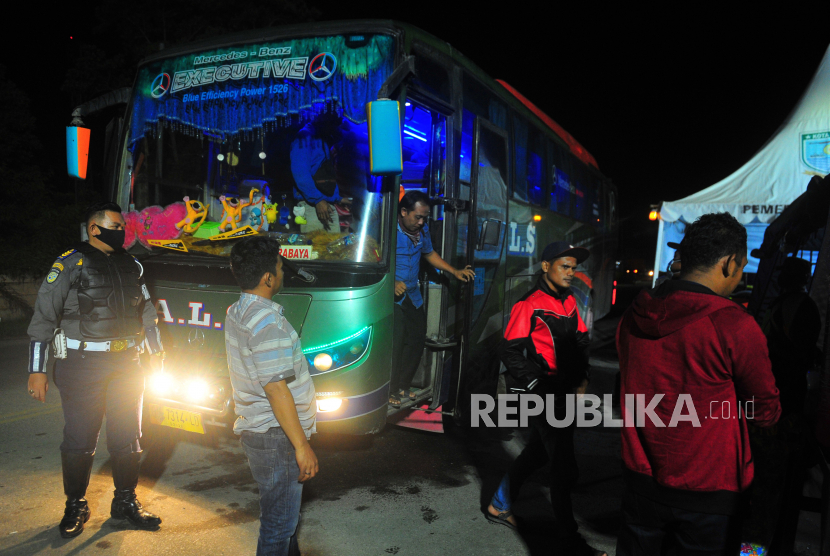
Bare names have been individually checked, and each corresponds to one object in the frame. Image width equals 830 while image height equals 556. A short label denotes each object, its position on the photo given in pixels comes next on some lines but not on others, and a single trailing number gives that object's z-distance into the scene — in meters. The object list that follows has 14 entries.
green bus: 4.10
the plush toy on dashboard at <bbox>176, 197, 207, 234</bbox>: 4.80
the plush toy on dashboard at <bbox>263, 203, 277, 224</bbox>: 4.65
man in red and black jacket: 3.35
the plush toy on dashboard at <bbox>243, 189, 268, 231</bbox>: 4.65
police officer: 3.44
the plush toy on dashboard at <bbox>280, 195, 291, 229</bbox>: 4.61
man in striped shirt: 2.41
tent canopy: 8.02
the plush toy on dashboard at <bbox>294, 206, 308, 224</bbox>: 4.52
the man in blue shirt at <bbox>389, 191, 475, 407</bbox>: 4.77
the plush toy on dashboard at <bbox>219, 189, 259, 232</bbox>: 4.73
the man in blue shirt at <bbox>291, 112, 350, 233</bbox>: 4.34
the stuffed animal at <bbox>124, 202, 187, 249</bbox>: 4.86
